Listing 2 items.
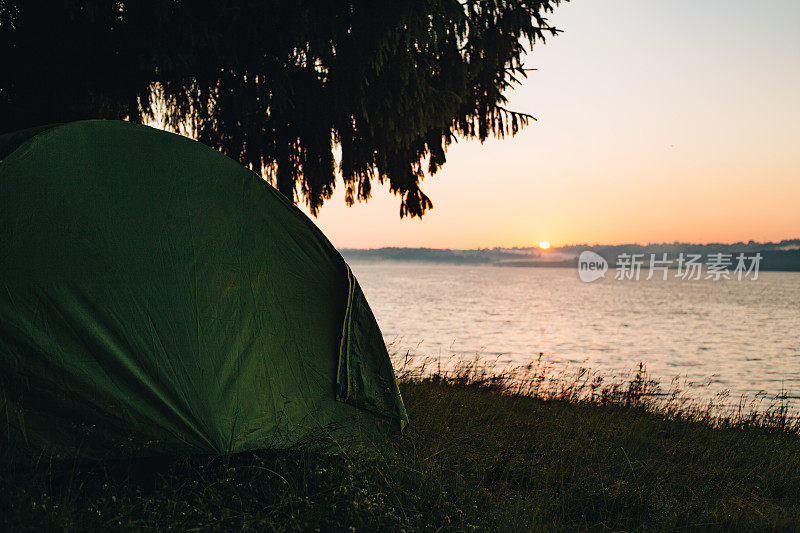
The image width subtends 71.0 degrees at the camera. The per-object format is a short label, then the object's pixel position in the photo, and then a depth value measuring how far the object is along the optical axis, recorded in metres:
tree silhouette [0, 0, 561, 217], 5.19
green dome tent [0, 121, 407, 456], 3.27
